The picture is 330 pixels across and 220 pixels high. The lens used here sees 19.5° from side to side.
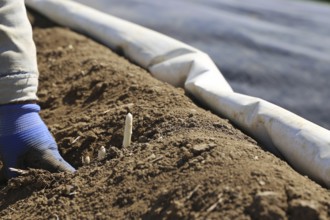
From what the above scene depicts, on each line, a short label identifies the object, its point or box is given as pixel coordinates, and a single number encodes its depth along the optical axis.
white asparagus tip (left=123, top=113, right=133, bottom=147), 1.65
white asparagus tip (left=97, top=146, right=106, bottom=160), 1.64
